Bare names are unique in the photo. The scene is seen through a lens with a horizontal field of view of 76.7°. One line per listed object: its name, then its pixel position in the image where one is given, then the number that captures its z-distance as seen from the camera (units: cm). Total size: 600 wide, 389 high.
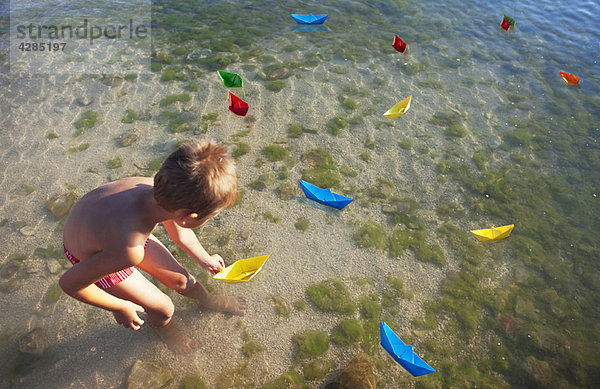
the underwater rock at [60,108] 493
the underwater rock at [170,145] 434
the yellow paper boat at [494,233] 352
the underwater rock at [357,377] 254
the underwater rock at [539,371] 274
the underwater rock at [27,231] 352
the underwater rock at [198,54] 592
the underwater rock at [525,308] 312
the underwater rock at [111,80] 542
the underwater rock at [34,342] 275
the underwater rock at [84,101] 504
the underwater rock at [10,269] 320
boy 187
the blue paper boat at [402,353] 254
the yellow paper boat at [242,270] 285
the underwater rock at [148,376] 259
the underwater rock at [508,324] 302
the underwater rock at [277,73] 555
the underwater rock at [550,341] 292
